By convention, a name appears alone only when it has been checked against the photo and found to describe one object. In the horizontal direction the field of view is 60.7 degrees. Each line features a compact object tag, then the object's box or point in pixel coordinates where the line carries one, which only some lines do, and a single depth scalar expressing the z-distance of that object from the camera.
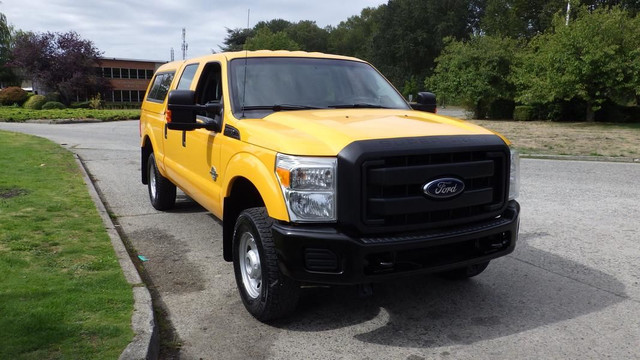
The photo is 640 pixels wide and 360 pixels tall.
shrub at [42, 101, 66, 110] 41.34
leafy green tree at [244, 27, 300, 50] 59.22
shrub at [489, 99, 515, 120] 31.19
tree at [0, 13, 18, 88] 49.22
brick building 55.75
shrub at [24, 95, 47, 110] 42.19
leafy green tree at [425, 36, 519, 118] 29.31
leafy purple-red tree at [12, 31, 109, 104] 45.44
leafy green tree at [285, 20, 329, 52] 103.25
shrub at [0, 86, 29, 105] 44.97
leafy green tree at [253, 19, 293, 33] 107.88
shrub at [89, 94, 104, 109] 45.11
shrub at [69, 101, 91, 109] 45.84
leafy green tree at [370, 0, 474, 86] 72.94
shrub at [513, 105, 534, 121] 29.28
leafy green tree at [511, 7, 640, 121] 22.61
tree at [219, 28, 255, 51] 88.94
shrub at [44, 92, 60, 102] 45.69
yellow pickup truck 3.50
